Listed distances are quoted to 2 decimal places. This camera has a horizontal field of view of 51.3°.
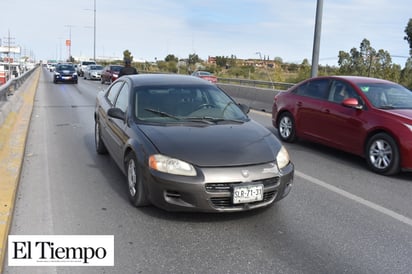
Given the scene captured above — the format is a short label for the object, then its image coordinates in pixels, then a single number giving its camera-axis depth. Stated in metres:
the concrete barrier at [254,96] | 15.67
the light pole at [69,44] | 87.31
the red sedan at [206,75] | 32.03
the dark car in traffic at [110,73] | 29.21
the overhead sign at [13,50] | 76.15
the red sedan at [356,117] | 6.50
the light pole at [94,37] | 53.12
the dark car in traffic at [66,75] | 31.41
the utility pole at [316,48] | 14.55
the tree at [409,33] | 45.09
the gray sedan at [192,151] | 4.10
